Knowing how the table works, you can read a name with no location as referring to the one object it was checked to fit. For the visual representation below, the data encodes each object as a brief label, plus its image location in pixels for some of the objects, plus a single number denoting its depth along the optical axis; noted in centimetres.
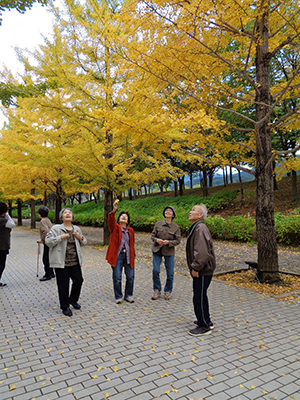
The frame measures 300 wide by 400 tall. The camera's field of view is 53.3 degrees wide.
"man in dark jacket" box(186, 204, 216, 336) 399
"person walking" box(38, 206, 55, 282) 722
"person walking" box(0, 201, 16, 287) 659
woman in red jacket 545
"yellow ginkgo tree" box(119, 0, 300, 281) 548
